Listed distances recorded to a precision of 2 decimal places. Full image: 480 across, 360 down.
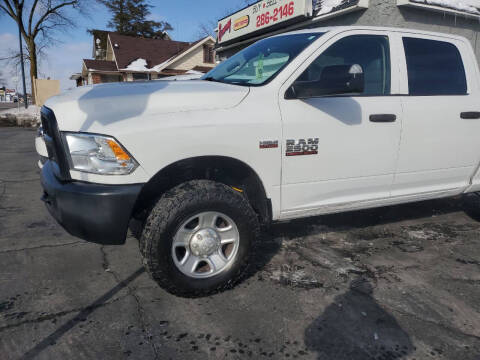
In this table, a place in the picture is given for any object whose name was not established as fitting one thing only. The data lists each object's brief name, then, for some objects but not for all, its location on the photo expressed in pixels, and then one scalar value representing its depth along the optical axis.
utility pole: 24.94
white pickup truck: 2.27
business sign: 9.25
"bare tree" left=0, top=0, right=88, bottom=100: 25.38
